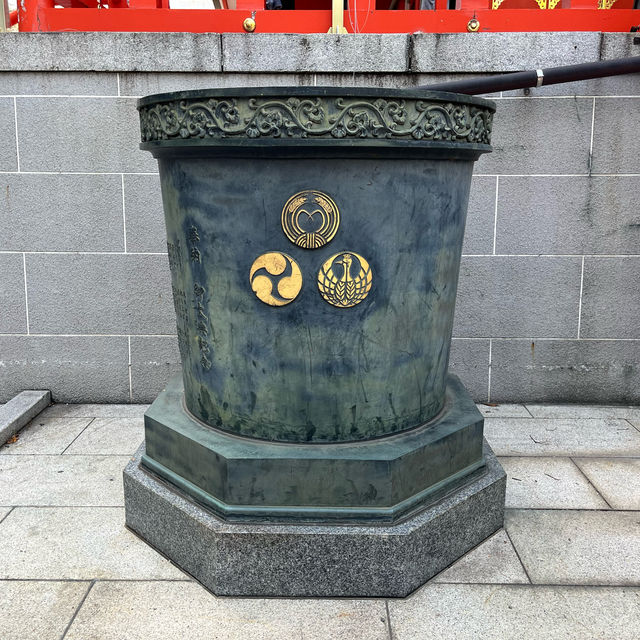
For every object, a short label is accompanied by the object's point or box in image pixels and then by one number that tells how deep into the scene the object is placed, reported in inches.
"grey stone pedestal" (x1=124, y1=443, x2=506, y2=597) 99.1
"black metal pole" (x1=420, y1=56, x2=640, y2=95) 155.9
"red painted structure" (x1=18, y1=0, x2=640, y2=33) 187.5
